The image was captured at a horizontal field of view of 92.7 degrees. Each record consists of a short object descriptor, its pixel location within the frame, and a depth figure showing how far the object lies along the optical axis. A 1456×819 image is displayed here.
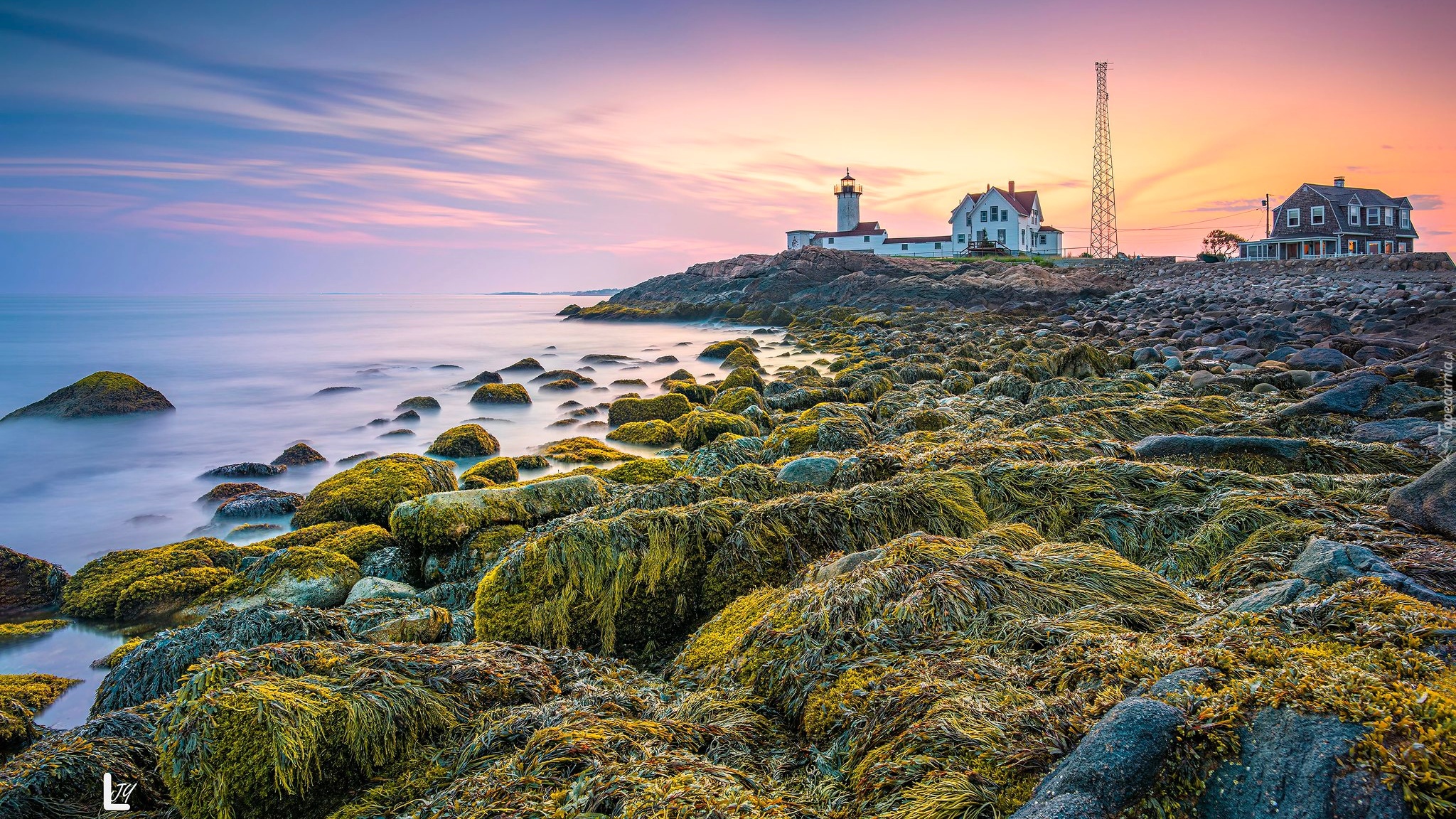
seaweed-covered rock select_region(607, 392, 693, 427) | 11.44
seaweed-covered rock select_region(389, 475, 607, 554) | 5.27
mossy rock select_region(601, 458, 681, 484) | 6.55
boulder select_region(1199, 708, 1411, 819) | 1.24
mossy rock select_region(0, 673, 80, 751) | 3.01
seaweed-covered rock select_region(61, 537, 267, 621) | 5.01
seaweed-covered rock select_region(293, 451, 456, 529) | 6.30
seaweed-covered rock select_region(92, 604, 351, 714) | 3.04
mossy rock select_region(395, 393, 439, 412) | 14.23
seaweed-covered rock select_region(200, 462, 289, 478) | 9.26
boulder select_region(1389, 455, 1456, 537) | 2.66
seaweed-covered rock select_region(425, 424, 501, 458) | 9.74
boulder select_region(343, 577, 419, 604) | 4.39
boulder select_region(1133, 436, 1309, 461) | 4.47
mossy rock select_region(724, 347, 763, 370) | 18.52
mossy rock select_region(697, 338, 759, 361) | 22.56
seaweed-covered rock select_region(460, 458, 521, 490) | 7.75
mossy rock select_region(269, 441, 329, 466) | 9.82
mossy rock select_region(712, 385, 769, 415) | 10.60
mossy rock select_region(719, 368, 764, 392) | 13.14
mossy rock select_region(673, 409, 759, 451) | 8.82
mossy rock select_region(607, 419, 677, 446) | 10.09
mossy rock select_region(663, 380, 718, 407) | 12.61
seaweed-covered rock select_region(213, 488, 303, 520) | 7.23
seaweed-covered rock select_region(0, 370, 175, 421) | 12.98
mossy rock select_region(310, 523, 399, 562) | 5.35
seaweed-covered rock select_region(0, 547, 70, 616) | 5.11
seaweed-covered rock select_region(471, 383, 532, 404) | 14.72
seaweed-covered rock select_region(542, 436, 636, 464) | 9.19
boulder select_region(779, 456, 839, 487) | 4.61
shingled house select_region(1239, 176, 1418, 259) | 41.53
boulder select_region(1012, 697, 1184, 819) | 1.39
